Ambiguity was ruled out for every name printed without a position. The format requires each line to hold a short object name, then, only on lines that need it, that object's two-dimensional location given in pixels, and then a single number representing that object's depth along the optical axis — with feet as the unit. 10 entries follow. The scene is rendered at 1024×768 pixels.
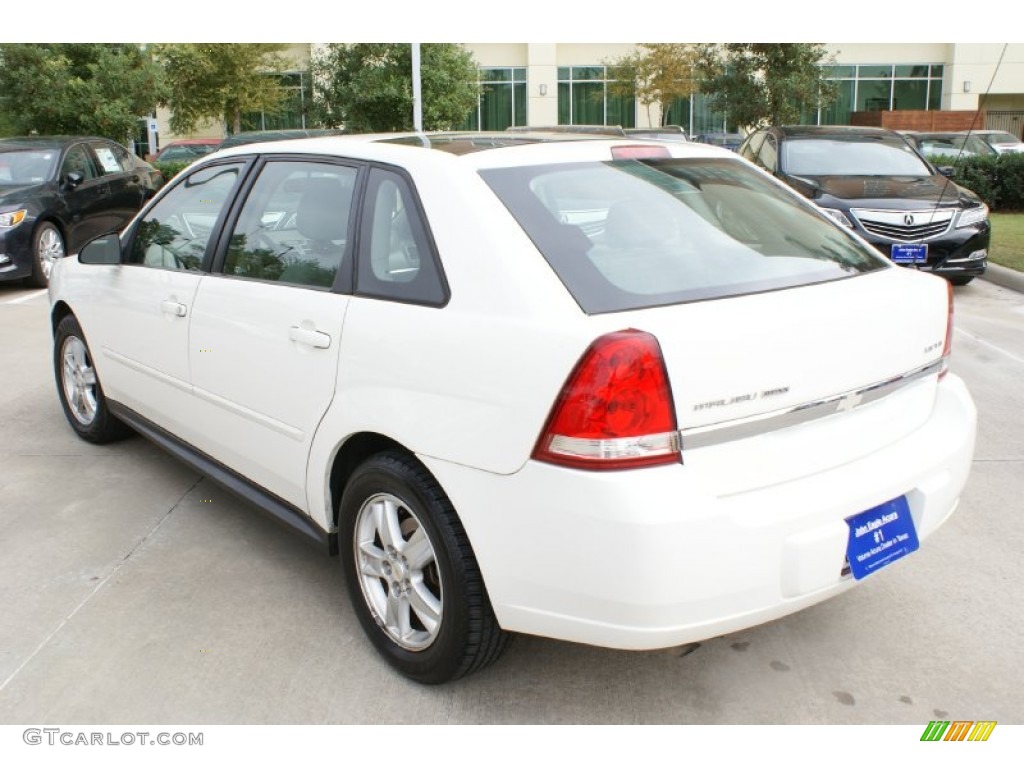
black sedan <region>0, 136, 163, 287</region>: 34.27
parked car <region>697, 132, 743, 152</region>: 90.50
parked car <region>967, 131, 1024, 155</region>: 78.82
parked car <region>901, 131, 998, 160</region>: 67.31
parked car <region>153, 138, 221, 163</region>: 75.10
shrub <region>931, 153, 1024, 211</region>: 53.01
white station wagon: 7.89
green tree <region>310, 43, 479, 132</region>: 86.33
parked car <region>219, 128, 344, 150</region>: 53.21
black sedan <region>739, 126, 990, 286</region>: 30.83
